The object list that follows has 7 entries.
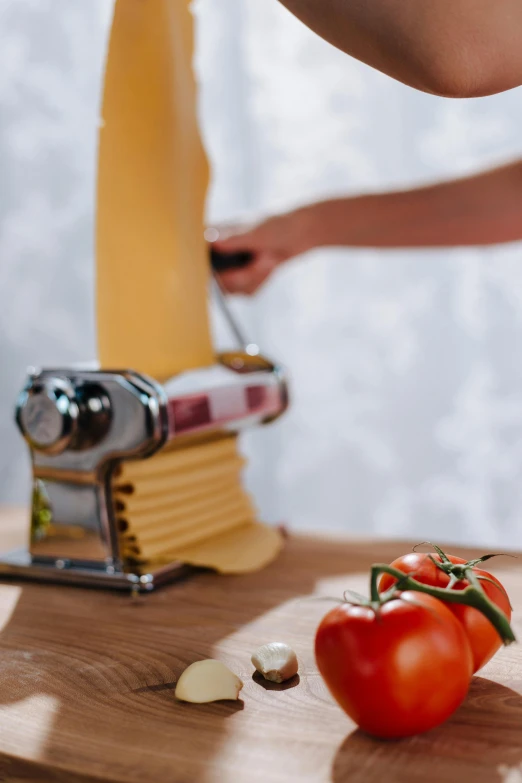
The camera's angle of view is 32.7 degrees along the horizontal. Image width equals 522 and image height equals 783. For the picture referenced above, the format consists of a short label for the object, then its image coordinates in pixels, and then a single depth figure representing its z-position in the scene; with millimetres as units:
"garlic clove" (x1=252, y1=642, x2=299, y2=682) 632
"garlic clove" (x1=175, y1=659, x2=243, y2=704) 603
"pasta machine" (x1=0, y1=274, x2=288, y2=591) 855
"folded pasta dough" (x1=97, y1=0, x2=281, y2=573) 901
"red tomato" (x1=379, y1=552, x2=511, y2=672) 566
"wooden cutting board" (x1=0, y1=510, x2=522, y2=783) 516
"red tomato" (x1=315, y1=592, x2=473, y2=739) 499
